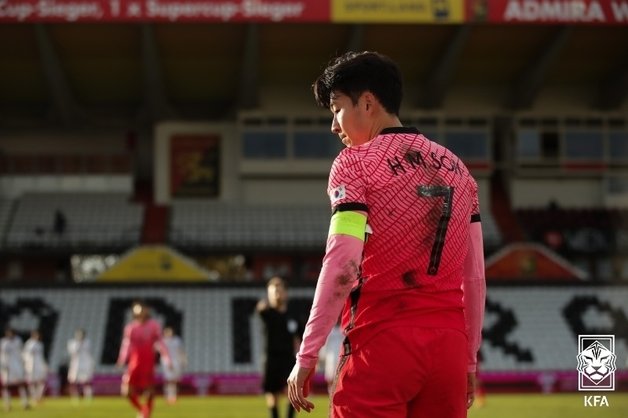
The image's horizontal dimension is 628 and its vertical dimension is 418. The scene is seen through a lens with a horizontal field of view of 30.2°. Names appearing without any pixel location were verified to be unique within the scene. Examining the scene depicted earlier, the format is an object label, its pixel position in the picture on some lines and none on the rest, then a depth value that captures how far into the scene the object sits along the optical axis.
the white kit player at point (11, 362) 26.22
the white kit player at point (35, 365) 26.67
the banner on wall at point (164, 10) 34.38
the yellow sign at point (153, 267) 37.44
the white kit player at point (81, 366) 27.77
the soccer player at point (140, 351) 18.27
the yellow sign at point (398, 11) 34.69
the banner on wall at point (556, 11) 34.94
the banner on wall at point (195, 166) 42.12
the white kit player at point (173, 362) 27.05
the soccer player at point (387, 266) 4.09
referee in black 14.04
